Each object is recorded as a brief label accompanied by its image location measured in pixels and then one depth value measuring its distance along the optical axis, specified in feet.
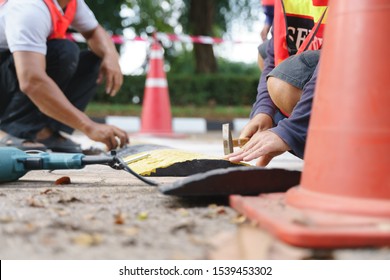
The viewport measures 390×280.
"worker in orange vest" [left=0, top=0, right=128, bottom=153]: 13.09
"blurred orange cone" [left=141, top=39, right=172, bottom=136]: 24.74
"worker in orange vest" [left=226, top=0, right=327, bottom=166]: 10.45
